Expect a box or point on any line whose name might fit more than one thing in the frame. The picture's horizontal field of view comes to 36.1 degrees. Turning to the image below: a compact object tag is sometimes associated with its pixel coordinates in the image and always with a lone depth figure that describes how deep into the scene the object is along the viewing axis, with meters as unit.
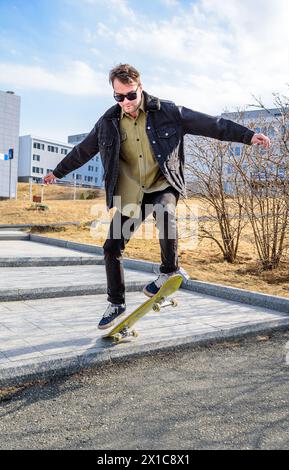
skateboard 3.79
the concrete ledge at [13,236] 11.90
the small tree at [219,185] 9.06
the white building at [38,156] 79.75
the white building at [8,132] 58.91
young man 3.70
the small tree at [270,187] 7.25
